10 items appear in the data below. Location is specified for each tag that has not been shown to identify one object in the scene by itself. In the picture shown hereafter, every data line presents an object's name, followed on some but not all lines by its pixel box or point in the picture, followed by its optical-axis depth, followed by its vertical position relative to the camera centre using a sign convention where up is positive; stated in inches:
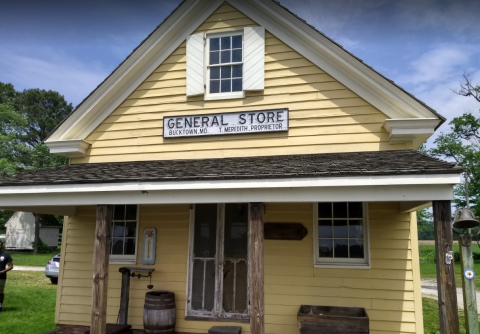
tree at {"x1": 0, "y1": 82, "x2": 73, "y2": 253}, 1323.8 +474.3
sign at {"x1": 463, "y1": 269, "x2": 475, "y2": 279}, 194.9 -16.7
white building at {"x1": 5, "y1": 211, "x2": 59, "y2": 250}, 1353.3 +0.9
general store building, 227.9 +33.9
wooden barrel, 263.7 -54.5
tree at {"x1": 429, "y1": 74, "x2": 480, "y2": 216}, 1460.4 +381.3
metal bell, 201.3 +11.1
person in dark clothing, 391.6 -34.8
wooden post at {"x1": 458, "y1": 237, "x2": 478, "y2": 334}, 192.7 -27.2
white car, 609.0 -58.0
